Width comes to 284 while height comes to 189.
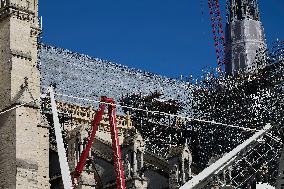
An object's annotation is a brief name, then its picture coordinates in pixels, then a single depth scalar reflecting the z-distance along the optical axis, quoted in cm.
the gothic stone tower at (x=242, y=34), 6712
